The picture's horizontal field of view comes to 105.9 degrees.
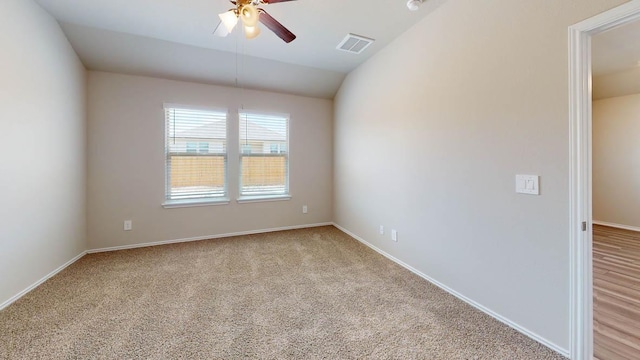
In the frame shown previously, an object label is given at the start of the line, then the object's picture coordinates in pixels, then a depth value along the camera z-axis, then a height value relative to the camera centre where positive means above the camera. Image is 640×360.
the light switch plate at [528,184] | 1.70 -0.03
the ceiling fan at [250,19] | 1.75 +1.24
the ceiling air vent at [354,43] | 2.98 +1.77
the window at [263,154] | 4.24 +0.48
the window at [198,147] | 3.90 +0.55
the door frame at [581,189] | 1.48 -0.06
